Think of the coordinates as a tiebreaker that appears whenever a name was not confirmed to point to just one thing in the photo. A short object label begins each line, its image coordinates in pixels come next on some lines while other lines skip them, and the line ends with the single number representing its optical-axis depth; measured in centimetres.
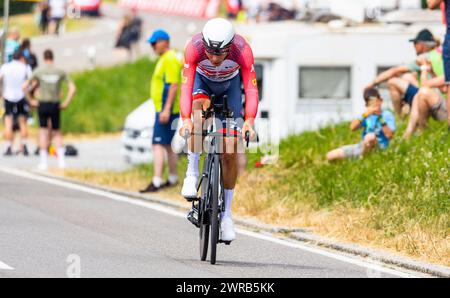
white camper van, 2170
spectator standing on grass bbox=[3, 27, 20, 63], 3027
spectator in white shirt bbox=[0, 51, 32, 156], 2495
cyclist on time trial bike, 1130
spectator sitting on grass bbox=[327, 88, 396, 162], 1656
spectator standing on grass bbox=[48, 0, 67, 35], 5588
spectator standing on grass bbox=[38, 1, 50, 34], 5653
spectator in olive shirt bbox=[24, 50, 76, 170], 2194
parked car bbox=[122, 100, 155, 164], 2223
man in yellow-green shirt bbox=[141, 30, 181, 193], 1777
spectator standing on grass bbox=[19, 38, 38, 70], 2668
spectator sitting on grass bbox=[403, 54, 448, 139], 1695
